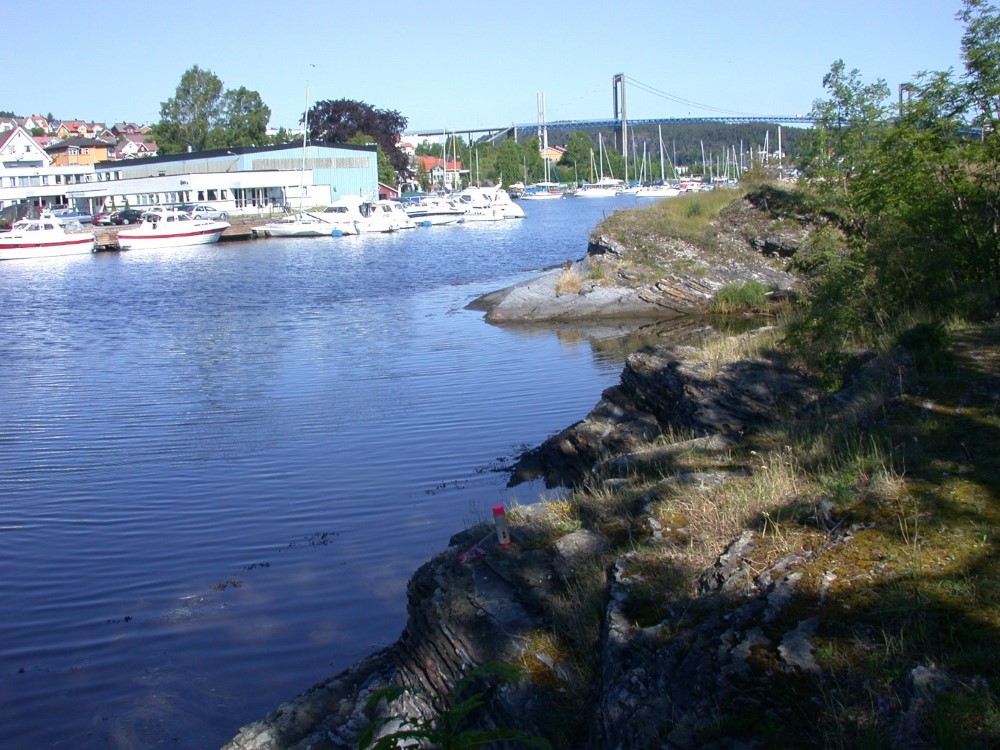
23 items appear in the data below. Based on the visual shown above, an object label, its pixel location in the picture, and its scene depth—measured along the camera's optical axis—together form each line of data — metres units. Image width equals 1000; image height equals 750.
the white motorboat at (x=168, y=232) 65.19
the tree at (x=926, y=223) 11.06
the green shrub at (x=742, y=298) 26.45
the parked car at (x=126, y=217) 78.62
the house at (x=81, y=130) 171.00
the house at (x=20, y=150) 115.44
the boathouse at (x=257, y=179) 88.00
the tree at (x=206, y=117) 120.62
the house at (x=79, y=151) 127.52
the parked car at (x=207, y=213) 74.81
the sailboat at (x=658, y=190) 133.30
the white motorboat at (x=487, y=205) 89.25
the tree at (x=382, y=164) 104.81
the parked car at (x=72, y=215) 83.06
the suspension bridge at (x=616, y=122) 156.88
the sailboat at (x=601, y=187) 146.89
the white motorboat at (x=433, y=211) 84.81
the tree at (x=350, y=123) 109.31
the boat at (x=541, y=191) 148.88
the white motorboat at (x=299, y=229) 72.88
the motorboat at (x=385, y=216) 75.94
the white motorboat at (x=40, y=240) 61.00
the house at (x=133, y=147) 147.12
